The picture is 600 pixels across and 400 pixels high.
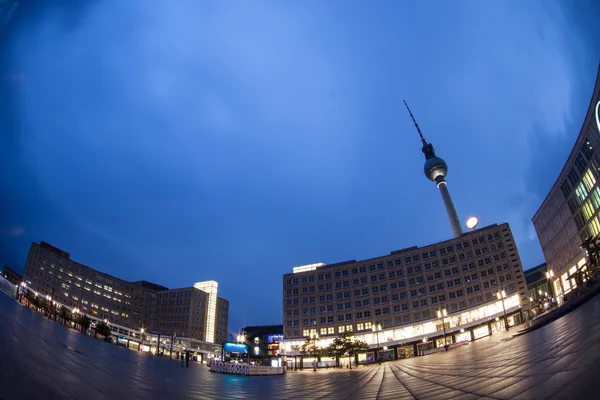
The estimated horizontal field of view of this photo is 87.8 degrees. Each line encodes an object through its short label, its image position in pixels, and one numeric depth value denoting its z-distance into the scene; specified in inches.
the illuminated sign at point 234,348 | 2495.8
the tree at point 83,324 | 2258.1
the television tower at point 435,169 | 5164.9
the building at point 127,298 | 4606.3
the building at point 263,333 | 4675.2
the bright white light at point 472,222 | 3887.8
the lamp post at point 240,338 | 2602.9
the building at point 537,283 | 3657.0
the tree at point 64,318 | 2222.9
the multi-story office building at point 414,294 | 2997.0
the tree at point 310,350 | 2505.2
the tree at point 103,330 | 2438.5
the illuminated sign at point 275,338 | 3886.3
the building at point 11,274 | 2672.2
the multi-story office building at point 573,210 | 2060.8
